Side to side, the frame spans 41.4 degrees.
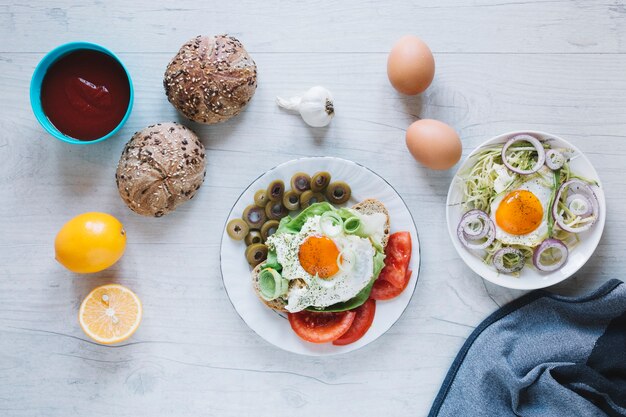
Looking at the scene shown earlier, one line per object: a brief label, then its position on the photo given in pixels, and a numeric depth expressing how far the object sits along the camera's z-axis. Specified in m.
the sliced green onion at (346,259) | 0.83
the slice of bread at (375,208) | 0.87
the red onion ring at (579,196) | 0.85
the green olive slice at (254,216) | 0.87
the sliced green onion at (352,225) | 0.84
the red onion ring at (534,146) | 0.85
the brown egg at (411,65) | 0.84
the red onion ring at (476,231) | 0.86
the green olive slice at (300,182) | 0.86
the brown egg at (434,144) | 0.84
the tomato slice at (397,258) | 0.86
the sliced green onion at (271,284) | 0.84
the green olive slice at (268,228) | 0.87
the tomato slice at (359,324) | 0.87
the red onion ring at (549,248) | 0.86
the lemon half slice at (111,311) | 0.88
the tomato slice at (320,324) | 0.86
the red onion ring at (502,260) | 0.86
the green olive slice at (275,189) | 0.86
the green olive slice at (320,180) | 0.86
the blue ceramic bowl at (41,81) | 0.83
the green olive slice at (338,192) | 0.87
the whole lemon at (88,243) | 0.84
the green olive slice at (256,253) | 0.87
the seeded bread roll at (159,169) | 0.84
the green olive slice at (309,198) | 0.87
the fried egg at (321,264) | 0.83
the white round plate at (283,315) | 0.87
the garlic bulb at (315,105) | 0.86
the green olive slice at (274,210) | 0.87
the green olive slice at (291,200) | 0.87
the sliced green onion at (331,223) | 0.84
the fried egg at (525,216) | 0.85
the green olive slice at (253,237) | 0.87
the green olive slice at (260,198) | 0.87
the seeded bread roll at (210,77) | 0.84
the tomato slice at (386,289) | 0.87
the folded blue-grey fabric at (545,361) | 0.88
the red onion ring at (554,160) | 0.85
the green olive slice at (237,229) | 0.87
